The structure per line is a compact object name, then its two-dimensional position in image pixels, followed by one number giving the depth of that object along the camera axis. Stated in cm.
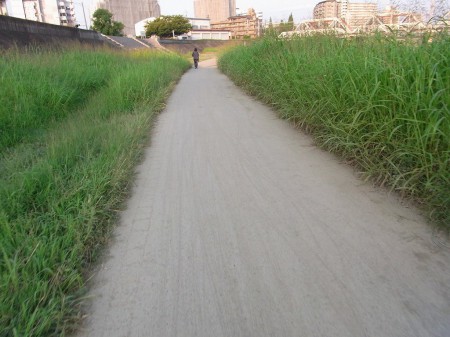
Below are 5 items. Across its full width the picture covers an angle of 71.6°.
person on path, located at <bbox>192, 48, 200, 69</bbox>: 2242
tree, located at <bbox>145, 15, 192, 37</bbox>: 6594
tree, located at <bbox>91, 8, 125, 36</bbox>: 6000
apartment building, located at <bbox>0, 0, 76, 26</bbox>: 6744
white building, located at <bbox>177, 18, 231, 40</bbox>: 7794
